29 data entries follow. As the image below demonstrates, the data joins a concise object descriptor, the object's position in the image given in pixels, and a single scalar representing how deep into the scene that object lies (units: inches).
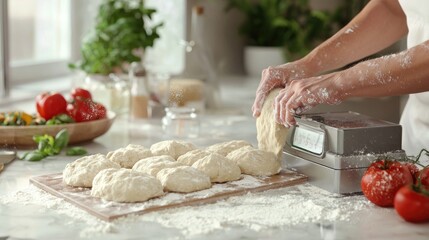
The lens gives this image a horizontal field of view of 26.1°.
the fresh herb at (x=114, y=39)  80.5
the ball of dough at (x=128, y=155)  53.9
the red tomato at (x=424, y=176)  47.1
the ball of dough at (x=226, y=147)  56.3
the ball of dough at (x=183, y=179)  48.6
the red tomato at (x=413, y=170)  48.4
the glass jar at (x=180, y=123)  71.0
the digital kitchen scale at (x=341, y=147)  50.1
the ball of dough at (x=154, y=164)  50.9
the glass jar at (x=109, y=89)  77.9
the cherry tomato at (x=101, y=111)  66.1
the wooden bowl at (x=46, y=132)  62.3
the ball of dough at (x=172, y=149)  55.5
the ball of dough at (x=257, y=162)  52.9
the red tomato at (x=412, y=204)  44.3
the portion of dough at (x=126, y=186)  46.8
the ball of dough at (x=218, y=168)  50.8
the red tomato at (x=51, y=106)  65.1
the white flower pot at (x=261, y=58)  112.6
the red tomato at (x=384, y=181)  47.2
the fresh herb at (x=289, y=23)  115.2
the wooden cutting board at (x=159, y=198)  46.0
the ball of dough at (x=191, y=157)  53.2
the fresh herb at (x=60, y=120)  63.8
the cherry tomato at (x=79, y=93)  69.1
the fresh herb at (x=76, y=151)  61.2
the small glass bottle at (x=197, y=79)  78.8
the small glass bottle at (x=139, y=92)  77.1
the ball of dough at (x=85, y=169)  50.0
